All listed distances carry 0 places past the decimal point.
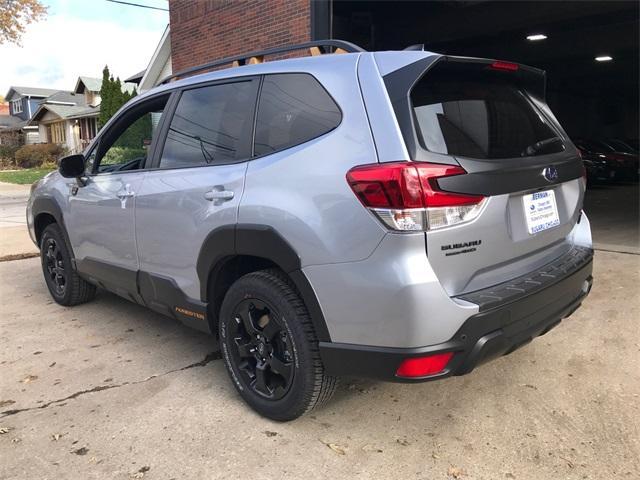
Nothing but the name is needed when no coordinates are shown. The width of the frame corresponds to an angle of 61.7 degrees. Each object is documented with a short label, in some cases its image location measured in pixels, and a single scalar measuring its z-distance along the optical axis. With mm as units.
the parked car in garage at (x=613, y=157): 17328
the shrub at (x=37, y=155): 34500
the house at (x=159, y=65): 16859
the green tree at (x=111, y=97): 25656
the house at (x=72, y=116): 37447
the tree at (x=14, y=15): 25375
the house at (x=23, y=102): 52625
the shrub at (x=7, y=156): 35438
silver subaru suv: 2238
